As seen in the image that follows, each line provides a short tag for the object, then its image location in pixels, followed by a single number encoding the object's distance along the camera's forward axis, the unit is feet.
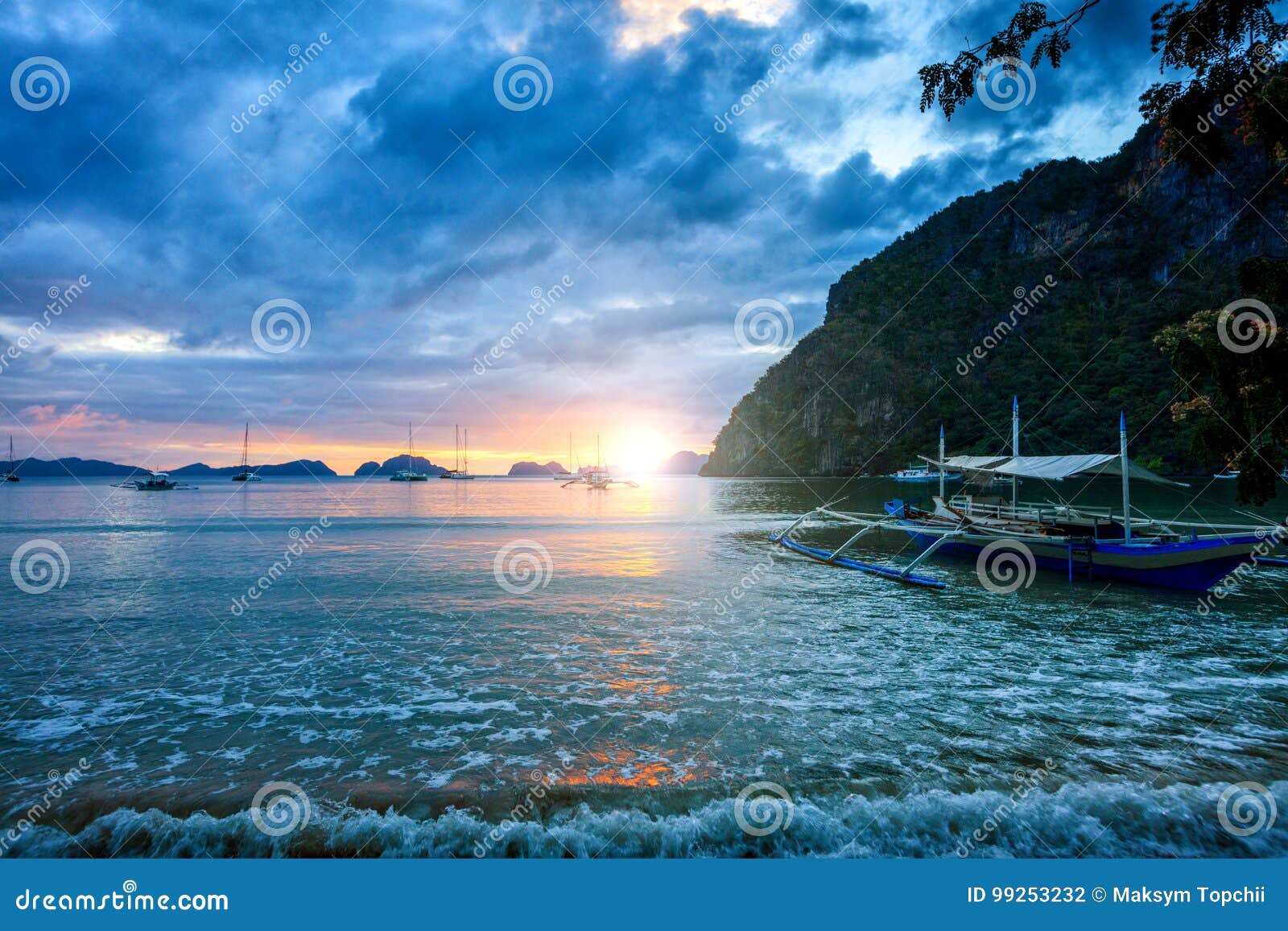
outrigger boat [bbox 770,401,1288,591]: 57.16
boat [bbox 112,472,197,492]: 335.47
